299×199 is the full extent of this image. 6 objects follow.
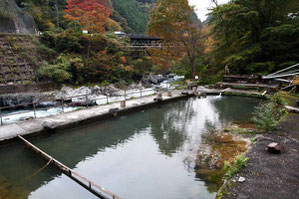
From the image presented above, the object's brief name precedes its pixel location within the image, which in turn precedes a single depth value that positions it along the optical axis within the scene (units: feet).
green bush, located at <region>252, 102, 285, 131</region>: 25.79
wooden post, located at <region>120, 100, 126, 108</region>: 41.78
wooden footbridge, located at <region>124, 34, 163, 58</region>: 98.32
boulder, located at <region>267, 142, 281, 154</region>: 19.39
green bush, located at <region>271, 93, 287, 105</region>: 39.44
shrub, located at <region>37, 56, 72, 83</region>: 63.26
